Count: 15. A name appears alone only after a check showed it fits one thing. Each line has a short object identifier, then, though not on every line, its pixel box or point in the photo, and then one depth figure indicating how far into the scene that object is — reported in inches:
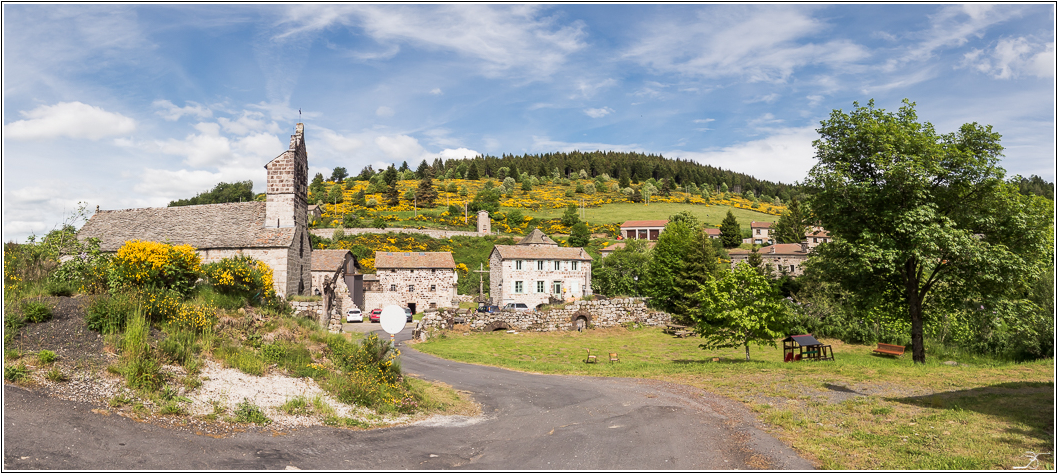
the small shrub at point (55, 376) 355.6
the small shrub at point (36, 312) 437.1
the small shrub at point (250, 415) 366.4
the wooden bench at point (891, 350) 977.8
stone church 1145.4
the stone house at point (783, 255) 3018.7
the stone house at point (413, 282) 2128.4
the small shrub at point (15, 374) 346.6
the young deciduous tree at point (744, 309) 941.8
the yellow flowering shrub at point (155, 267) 543.2
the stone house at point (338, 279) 1866.4
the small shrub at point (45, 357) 374.3
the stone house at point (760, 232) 3885.3
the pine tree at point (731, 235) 3540.8
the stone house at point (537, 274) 2121.1
